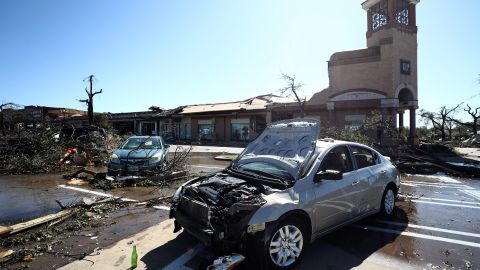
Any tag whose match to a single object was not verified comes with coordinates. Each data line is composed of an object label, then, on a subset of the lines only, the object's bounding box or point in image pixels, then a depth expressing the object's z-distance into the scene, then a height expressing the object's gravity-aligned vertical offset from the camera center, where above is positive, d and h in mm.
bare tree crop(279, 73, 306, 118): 25391 +3468
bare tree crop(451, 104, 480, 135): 41906 +1466
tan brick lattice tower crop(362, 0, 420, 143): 24000 +6581
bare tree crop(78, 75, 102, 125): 33228 +4072
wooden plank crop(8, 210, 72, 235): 5316 -1528
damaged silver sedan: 3781 -862
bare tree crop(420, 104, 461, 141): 44756 +1891
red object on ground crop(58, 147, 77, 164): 14250 -869
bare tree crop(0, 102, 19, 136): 19891 +1797
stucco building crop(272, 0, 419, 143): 24094 +4694
